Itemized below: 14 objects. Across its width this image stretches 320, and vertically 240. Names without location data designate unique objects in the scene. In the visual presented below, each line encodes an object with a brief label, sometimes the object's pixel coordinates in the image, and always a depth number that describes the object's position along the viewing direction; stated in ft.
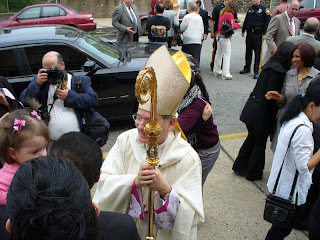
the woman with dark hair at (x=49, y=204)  3.49
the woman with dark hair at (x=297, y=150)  9.22
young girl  6.92
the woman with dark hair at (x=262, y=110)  13.00
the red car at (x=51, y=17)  43.39
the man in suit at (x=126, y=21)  27.78
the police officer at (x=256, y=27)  27.45
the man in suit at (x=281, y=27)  23.35
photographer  11.23
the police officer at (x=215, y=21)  29.55
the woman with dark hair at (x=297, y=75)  12.75
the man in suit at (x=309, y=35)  18.90
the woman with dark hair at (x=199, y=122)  9.85
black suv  17.33
